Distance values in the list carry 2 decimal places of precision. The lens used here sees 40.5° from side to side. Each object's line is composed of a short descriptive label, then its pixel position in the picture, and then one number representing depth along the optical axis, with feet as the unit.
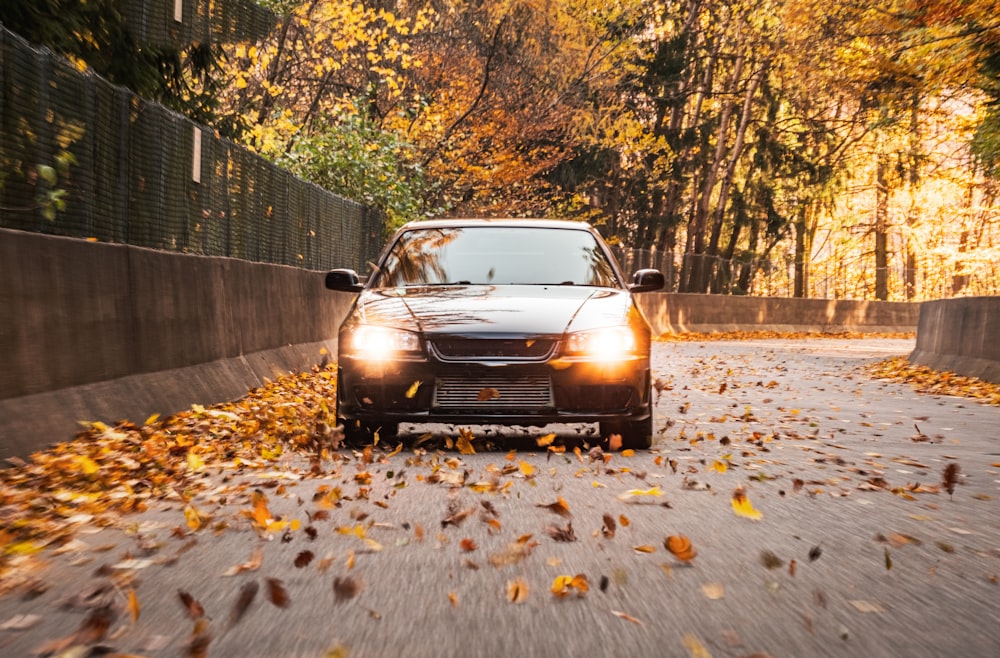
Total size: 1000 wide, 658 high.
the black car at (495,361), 28.14
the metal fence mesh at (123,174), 29.48
